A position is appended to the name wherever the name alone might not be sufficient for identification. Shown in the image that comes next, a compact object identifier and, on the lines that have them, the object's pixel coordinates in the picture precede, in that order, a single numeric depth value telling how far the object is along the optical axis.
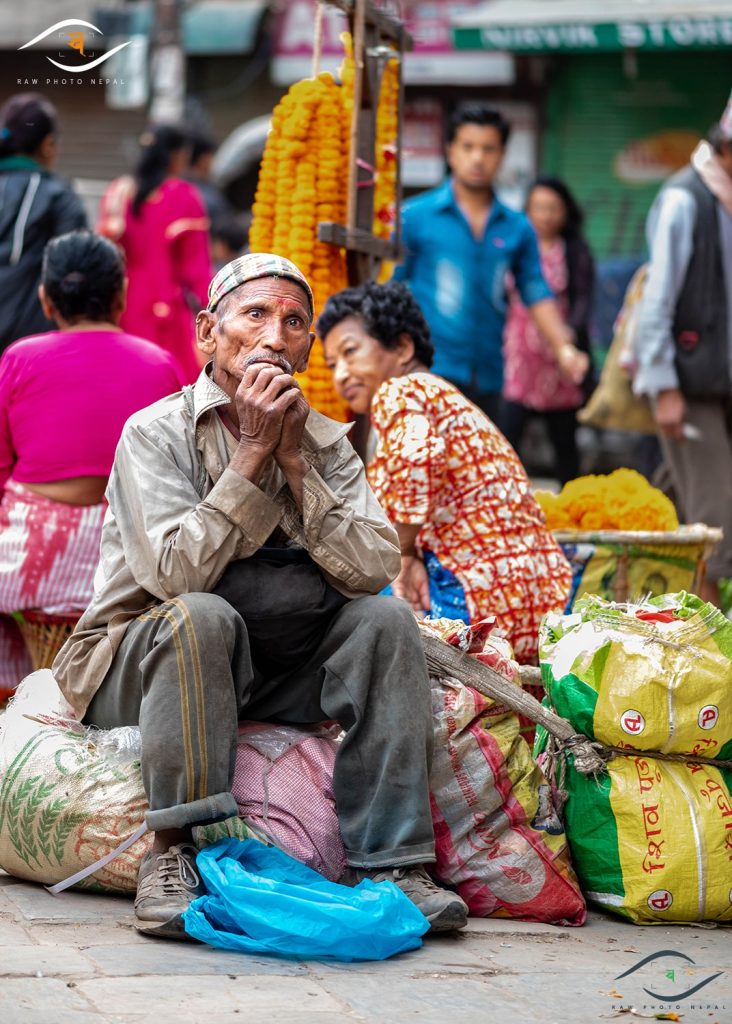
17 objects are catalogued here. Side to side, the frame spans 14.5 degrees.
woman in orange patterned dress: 7.85
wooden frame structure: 9.75
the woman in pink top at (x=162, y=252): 15.01
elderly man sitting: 5.98
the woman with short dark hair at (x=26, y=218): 12.86
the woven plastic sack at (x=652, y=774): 6.60
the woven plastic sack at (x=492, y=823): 6.53
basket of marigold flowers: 9.64
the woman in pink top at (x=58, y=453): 8.81
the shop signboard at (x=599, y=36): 22.51
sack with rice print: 6.42
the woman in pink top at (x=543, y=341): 16.16
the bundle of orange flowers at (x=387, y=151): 10.42
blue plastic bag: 5.59
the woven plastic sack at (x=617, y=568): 9.64
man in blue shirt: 12.51
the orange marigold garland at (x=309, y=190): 9.69
